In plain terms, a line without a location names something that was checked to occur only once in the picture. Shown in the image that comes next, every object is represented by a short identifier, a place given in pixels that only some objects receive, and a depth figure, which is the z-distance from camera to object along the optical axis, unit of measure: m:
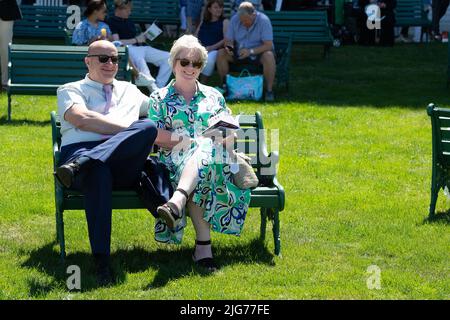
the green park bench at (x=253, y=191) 6.94
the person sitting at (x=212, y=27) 14.70
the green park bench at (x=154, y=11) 18.44
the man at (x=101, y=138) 6.68
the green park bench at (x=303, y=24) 17.00
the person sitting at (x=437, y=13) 20.44
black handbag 6.88
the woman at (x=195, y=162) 6.95
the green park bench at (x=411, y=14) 19.75
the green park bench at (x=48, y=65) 12.59
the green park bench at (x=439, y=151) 8.05
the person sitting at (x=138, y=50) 13.55
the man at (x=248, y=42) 13.98
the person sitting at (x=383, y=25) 18.78
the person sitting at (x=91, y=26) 13.41
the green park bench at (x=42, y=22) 17.73
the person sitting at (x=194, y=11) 17.70
